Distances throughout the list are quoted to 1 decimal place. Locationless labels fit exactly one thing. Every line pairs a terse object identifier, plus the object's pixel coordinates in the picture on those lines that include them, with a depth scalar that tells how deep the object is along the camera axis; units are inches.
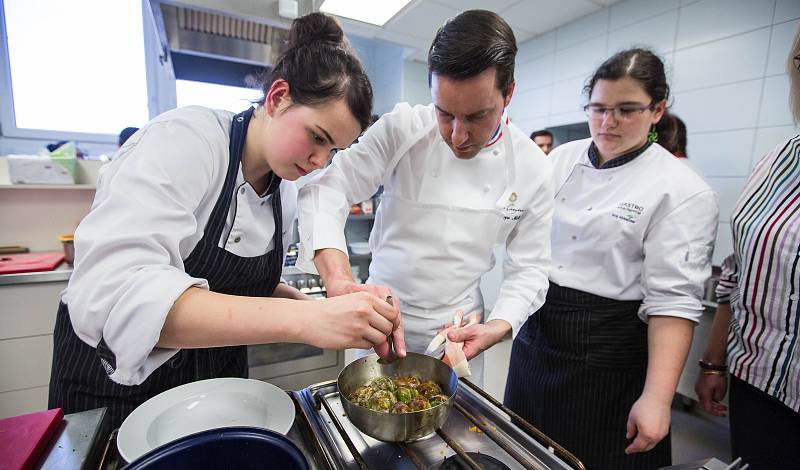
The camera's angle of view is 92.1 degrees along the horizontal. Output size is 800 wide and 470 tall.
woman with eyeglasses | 44.6
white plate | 24.9
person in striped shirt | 36.0
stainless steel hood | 60.9
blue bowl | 19.4
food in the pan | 27.9
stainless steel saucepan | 24.5
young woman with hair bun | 22.9
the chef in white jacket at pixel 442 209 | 47.0
